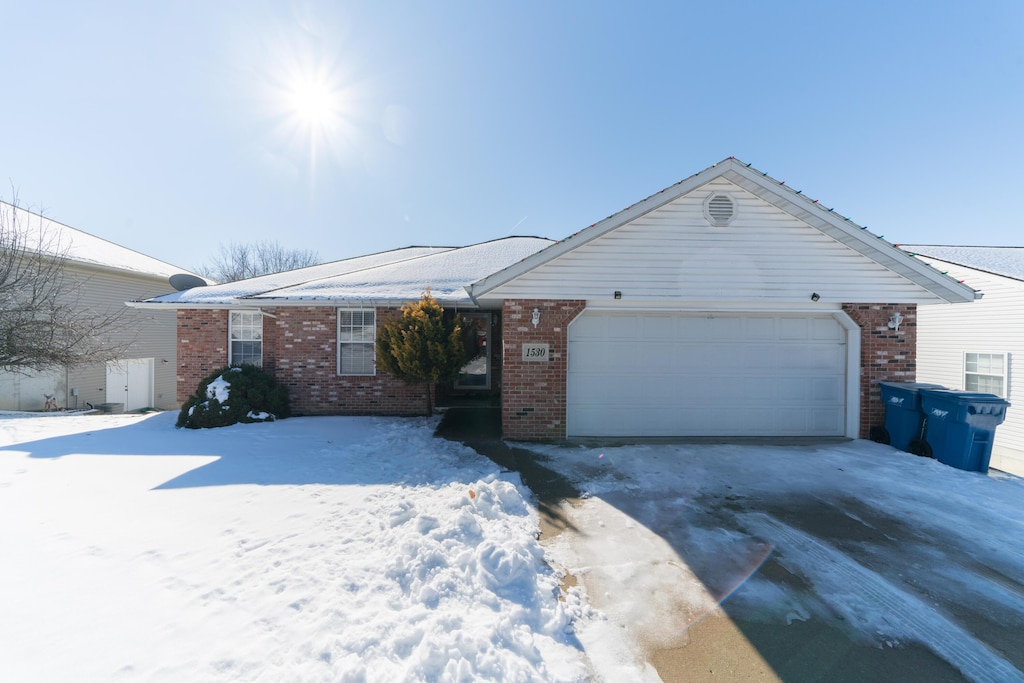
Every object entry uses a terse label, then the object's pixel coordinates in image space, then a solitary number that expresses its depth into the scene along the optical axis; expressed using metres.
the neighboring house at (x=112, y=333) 13.32
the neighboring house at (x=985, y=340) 10.09
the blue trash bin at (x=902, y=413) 6.72
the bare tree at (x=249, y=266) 39.59
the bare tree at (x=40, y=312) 10.48
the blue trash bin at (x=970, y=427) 5.91
